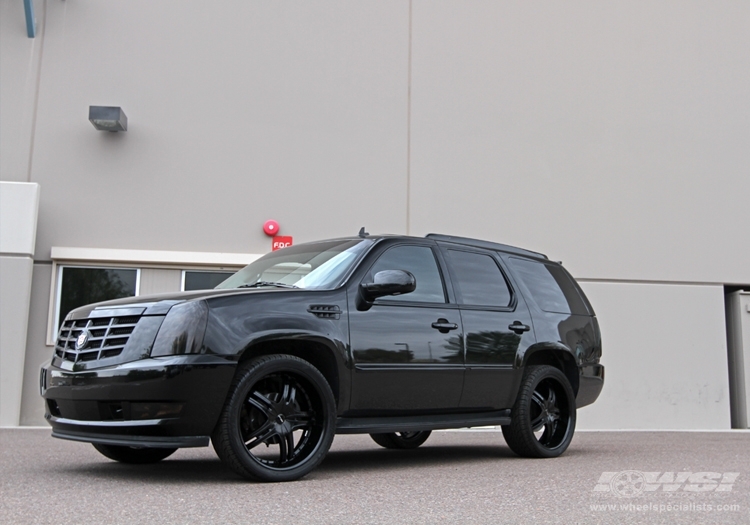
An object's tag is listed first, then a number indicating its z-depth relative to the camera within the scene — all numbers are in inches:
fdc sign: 528.1
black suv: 206.2
